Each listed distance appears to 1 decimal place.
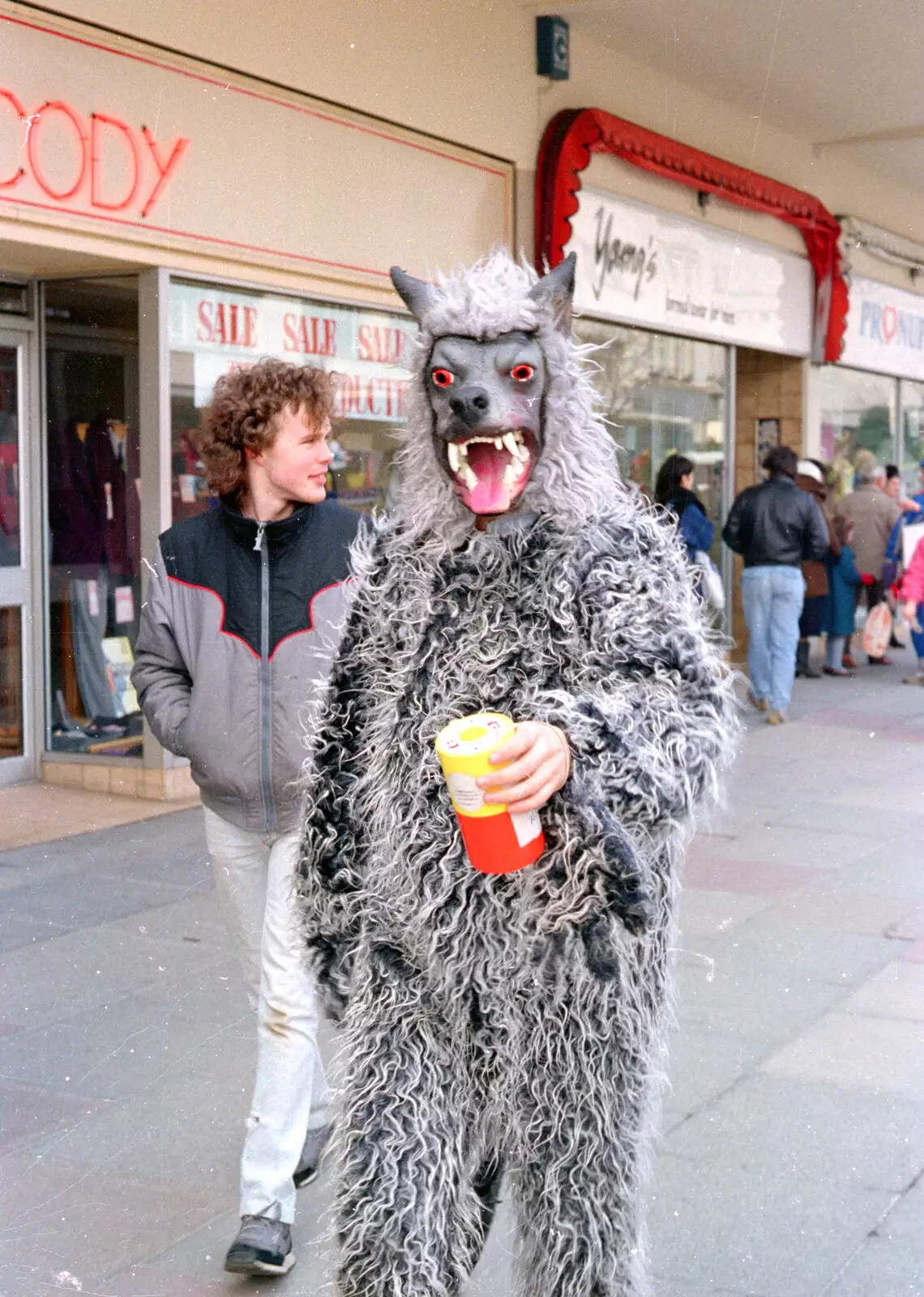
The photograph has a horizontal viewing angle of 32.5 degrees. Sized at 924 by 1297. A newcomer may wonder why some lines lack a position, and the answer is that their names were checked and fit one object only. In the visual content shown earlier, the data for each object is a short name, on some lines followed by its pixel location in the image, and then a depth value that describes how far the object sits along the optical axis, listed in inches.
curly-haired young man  135.2
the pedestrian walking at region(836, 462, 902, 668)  594.2
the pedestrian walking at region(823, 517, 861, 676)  580.4
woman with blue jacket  486.3
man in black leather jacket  438.9
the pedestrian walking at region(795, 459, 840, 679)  540.4
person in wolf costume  98.3
